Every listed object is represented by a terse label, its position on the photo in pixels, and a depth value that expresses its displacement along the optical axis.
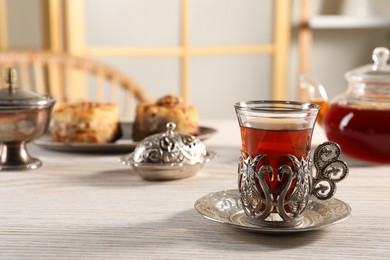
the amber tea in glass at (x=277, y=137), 0.63
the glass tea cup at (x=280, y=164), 0.63
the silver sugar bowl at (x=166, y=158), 0.77
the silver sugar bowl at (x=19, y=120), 0.80
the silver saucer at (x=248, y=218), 0.61
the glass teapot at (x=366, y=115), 0.85
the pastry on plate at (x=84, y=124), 0.90
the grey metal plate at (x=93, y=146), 0.89
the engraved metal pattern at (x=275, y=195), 0.63
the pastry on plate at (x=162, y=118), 0.92
